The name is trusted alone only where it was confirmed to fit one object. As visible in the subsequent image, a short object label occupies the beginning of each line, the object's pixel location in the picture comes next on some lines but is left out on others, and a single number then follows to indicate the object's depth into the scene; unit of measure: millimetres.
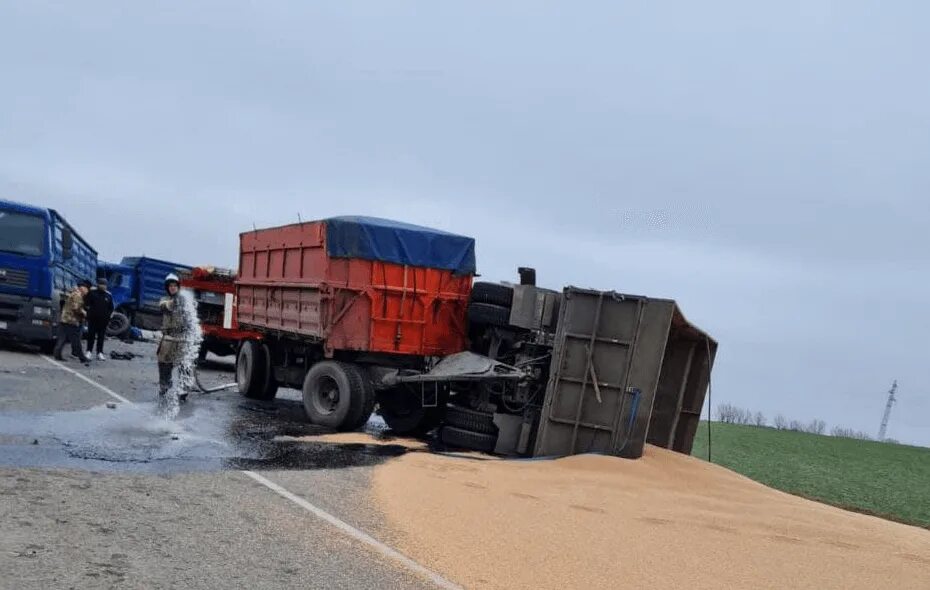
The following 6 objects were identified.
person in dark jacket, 18312
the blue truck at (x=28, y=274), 17000
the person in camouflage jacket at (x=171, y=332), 11578
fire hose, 14305
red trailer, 11055
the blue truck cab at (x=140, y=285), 29438
